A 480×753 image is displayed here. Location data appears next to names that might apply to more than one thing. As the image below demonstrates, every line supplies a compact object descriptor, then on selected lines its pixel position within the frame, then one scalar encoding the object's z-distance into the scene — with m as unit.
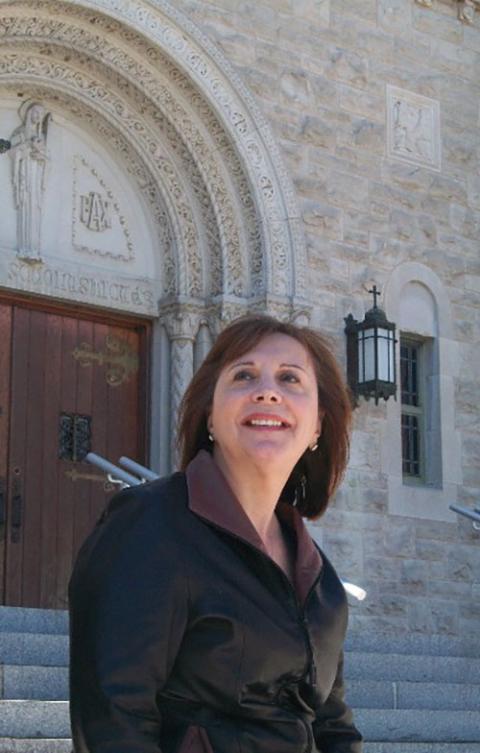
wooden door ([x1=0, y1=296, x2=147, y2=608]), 8.80
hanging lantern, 9.60
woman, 2.12
